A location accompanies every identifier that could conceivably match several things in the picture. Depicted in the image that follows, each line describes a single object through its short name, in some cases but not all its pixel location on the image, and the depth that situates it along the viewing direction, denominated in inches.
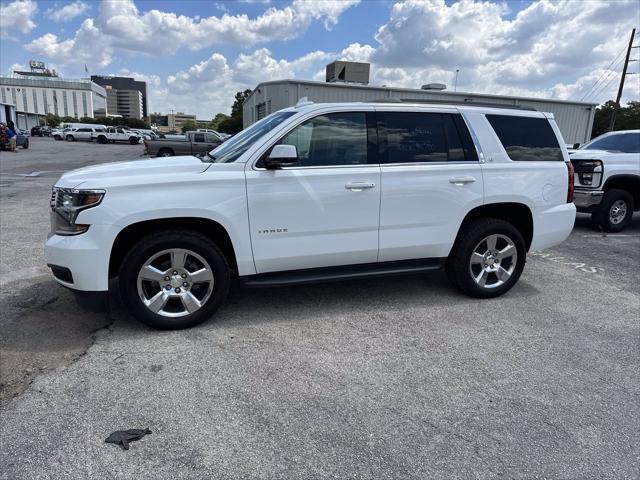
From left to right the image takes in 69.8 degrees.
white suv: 143.7
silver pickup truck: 882.1
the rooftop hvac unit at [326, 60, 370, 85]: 859.4
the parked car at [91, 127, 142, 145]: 1940.2
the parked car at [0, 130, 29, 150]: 1106.1
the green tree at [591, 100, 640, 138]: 1916.3
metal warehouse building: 707.4
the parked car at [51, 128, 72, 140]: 2001.7
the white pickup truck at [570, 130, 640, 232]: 334.9
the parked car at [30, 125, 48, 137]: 2511.1
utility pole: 1202.0
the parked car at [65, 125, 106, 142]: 1956.7
